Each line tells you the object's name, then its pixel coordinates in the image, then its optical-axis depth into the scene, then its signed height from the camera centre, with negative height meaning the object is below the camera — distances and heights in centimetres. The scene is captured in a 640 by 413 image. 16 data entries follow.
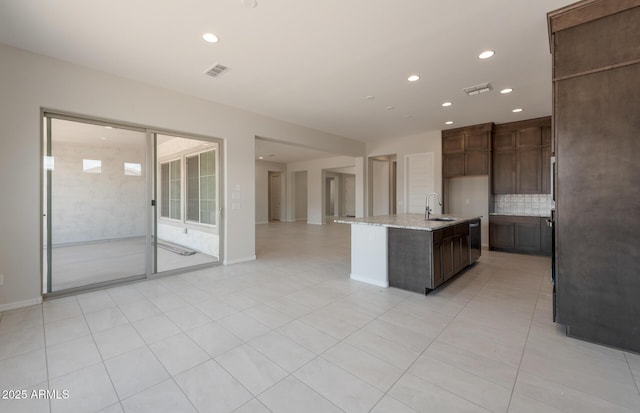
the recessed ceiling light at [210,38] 282 +176
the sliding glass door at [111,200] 349 +11
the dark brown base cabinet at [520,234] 558 -62
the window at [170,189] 468 +32
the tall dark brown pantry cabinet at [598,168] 211 +29
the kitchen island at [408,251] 341 -61
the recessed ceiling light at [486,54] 312 +175
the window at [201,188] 512 +37
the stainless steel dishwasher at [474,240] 464 -62
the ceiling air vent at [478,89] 406 +177
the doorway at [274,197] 1364 +48
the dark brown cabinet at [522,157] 567 +104
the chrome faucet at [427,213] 439 -12
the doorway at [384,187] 984 +68
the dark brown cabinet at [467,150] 618 +129
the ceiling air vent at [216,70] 348 +177
